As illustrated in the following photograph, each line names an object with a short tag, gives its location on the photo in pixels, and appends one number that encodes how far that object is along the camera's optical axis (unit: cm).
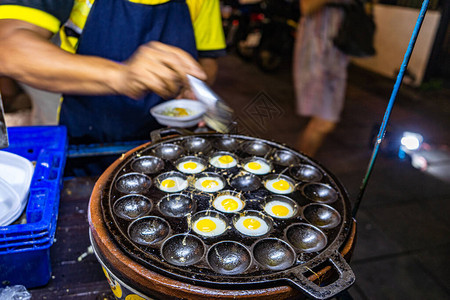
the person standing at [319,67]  155
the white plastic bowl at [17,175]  68
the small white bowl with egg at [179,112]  92
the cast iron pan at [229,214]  59
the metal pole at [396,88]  60
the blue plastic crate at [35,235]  63
